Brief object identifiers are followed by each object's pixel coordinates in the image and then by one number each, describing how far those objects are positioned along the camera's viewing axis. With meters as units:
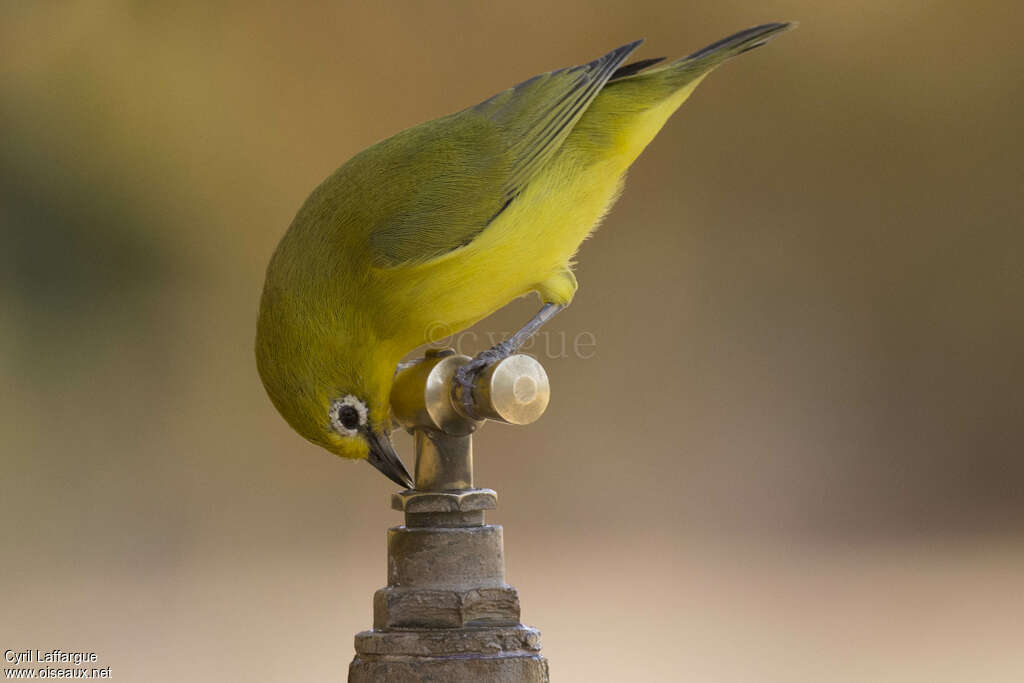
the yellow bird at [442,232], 2.66
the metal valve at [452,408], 2.62
